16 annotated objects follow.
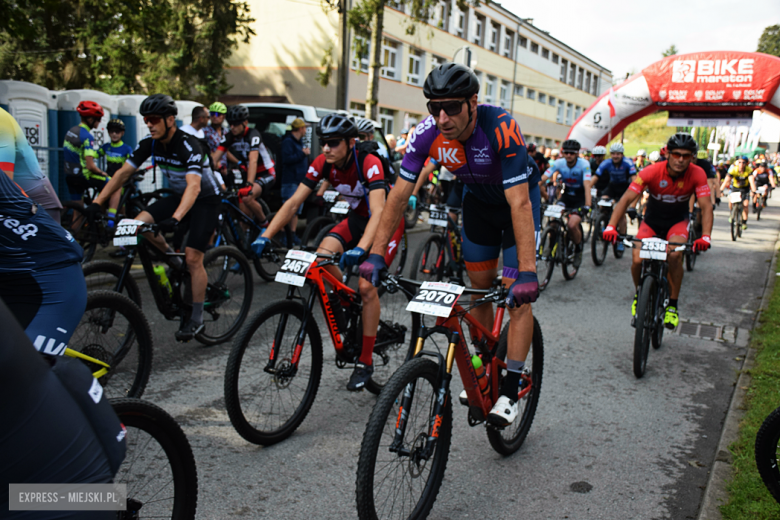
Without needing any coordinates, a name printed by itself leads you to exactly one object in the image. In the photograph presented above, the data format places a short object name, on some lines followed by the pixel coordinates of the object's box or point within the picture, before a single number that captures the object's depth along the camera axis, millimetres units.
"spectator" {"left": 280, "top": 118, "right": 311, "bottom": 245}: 10289
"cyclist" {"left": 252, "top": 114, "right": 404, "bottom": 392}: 4199
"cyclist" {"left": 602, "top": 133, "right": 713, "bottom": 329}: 5969
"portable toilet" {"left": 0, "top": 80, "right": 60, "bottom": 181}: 9852
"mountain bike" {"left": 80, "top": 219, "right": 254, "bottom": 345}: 4555
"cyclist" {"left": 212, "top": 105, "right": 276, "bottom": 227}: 8297
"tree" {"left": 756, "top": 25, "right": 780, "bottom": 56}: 90875
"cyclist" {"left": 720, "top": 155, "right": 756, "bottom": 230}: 17155
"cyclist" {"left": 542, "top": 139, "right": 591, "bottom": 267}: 9648
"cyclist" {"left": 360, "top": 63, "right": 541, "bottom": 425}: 3111
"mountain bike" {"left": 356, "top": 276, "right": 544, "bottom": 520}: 2514
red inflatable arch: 17984
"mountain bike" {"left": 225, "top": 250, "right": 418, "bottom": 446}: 3518
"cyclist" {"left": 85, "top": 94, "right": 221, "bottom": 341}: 4895
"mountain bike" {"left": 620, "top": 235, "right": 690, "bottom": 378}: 5230
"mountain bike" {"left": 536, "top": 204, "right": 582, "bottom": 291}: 8812
